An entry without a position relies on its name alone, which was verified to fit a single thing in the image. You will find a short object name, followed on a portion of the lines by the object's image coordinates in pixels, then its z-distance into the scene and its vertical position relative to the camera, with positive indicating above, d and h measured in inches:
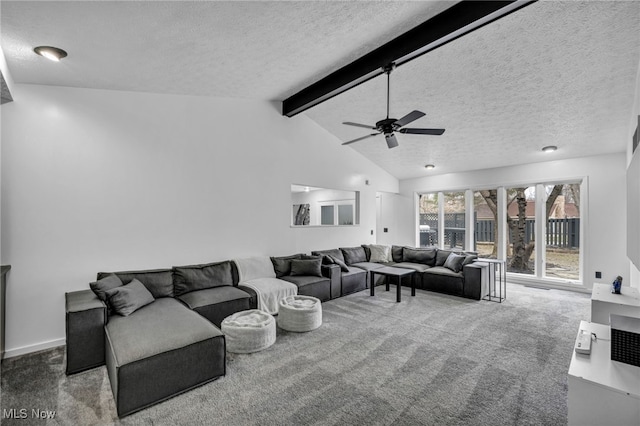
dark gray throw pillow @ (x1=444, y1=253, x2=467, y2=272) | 216.4 -34.0
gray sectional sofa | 87.5 -41.5
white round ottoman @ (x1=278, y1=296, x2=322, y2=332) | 140.9 -49.6
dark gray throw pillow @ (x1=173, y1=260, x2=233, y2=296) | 153.1 -34.8
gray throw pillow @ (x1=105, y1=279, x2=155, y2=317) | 115.2 -35.3
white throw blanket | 159.0 -43.2
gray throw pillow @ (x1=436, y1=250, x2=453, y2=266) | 239.6 -32.5
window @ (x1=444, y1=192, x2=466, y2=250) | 285.9 -2.9
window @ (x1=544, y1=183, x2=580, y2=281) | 224.1 -10.1
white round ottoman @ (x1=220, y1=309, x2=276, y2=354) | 119.1 -49.7
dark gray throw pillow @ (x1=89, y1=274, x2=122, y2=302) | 116.2 -30.4
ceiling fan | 128.1 +40.3
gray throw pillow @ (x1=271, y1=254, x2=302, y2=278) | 195.8 -34.7
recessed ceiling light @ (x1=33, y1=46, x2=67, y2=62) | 97.0 +53.8
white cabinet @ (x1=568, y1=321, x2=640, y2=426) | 61.5 -38.1
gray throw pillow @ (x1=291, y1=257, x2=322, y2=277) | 197.2 -35.9
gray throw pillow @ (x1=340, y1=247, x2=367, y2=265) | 245.3 -33.7
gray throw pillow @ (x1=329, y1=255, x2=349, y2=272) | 214.8 -36.4
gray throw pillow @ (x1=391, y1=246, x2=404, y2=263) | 268.8 -34.9
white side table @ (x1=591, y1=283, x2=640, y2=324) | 121.7 -36.4
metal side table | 199.6 -53.0
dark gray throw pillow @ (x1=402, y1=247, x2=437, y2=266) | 246.1 -33.9
